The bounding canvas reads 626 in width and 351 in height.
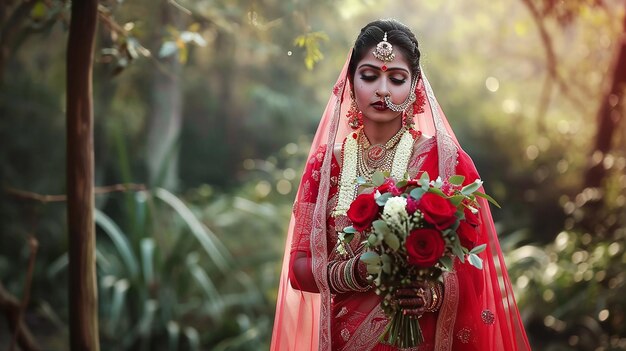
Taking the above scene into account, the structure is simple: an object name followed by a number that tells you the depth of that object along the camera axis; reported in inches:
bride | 93.2
